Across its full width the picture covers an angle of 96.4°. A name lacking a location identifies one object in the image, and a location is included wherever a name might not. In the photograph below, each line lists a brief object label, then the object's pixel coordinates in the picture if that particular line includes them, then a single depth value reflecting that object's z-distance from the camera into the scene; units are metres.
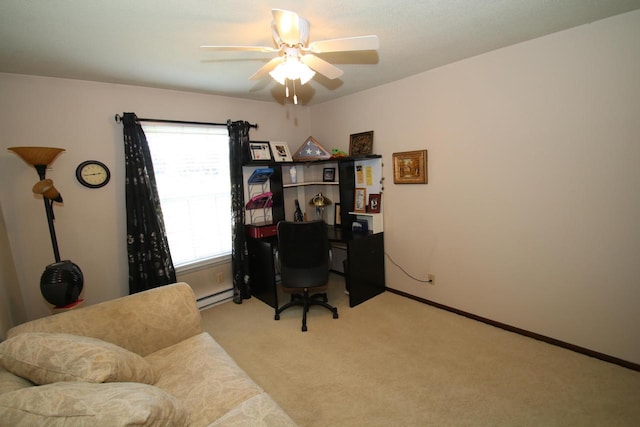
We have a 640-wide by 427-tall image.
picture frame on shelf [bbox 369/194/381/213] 3.36
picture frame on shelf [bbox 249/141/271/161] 3.45
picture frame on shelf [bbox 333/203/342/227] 3.81
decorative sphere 1.95
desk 3.05
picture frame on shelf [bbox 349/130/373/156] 3.32
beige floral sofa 0.86
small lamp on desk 3.63
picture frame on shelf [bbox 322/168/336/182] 3.83
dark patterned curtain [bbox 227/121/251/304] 3.26
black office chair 2.65
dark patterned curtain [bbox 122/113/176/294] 2.62
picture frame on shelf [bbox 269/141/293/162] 3.61
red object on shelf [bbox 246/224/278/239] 3.31
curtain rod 2.60
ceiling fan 1.36
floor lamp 1.96
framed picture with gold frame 2.88
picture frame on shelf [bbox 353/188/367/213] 3.52
